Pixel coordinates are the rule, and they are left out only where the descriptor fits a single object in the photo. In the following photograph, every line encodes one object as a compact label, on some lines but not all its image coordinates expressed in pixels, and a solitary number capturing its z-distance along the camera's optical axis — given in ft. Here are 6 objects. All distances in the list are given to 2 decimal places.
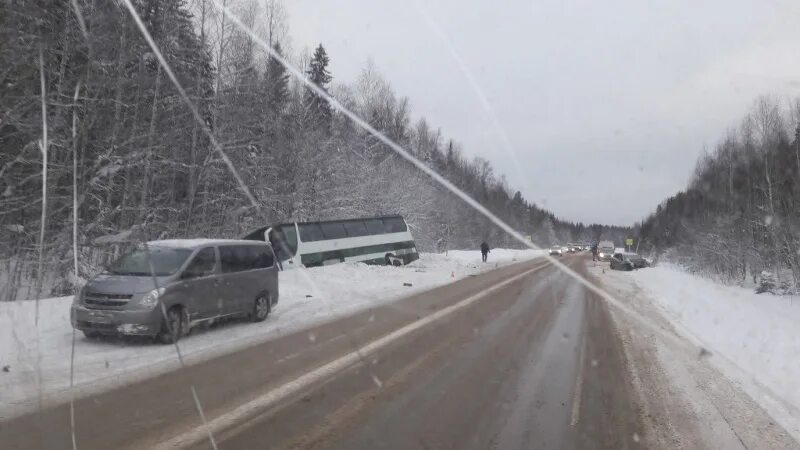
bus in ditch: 74.69
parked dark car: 132.57
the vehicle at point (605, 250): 201.22
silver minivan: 28.14
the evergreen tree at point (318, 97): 119.23
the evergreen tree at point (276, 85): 102.63
